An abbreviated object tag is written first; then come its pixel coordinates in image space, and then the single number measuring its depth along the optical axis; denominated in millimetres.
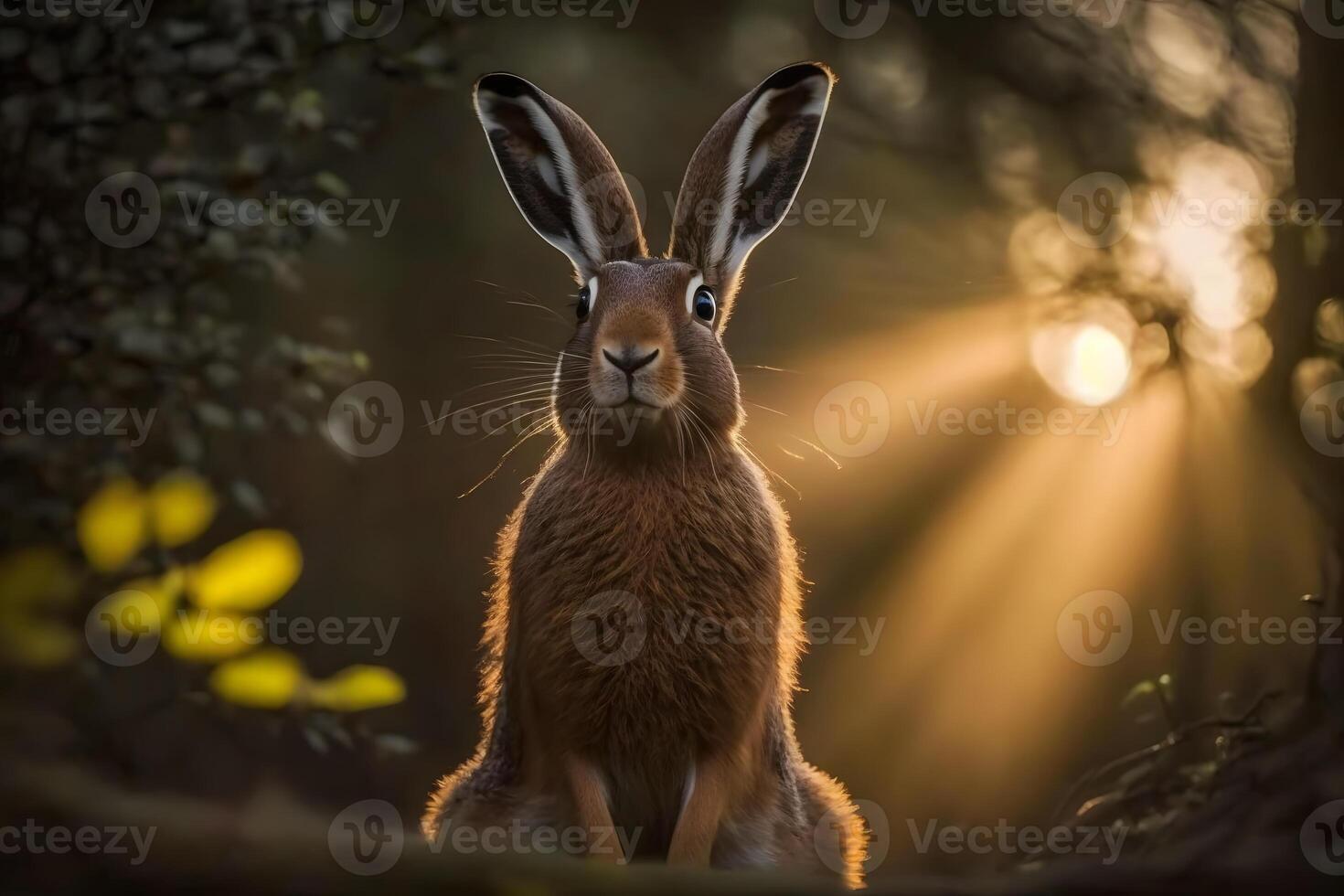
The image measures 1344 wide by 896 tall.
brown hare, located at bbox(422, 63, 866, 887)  8344
